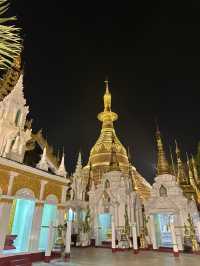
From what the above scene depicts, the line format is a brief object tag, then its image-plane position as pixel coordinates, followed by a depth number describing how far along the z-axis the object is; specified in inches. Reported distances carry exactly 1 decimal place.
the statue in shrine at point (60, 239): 448.8
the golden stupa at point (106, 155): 1156.7
